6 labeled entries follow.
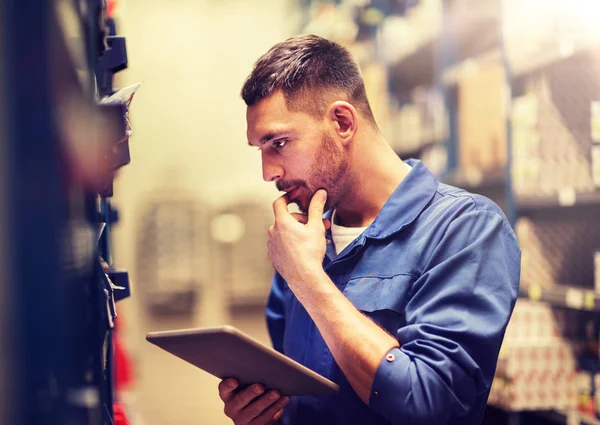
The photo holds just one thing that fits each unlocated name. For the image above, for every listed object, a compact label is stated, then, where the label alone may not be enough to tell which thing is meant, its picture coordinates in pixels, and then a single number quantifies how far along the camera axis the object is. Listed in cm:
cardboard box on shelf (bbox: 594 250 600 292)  279
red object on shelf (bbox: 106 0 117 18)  217
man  142
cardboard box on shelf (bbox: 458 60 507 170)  360
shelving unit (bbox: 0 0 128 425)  52
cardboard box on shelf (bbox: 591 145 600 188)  272
